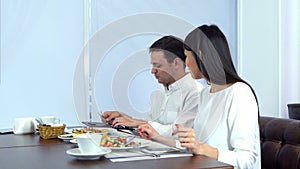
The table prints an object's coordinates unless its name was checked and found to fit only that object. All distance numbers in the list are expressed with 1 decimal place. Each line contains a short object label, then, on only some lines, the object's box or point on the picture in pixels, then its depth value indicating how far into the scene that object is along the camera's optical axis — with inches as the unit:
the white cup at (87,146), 54.7
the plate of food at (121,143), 60.7
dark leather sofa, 62.3
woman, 60.9
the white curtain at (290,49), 125.6
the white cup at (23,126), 83.9
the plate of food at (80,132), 73.1
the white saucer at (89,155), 53.9
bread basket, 76.5
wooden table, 50.4
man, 87.6
